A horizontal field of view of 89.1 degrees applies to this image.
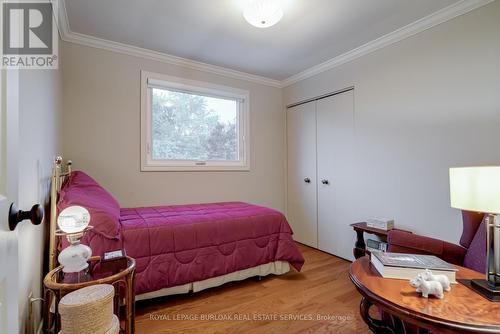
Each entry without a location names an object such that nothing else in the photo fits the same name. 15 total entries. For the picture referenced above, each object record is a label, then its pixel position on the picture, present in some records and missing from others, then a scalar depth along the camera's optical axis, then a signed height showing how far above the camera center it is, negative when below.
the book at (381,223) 2.44 -0.54
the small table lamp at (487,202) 0.96 -0.13
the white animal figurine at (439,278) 1.02 -0.45
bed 1.76 -0.57
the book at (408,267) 1.11 -0.44
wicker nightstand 1.27 -0.59
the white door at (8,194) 0.67 -0.06
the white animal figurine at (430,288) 0.97 -0.46
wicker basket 1.13 -0.64
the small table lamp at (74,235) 1.35 -0.36
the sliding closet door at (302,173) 3.50 -0.05
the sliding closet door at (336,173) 3.01 -0.05
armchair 1.54 -0.49
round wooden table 0.83 -0.50
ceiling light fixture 1.96 +1.24
